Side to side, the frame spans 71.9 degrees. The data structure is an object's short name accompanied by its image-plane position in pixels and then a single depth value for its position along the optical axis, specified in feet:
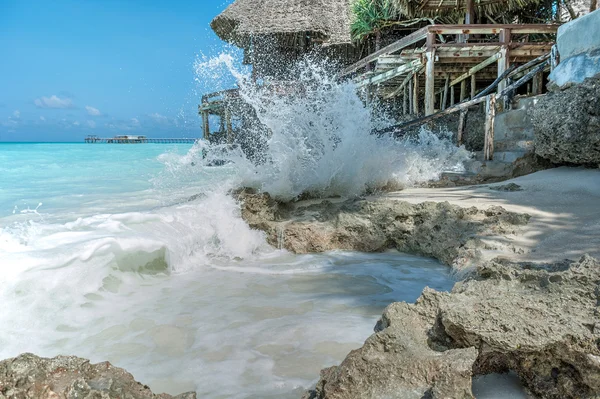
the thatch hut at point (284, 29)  57.41
